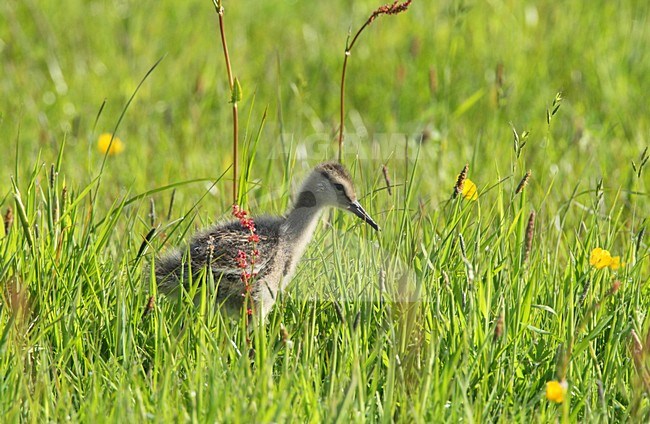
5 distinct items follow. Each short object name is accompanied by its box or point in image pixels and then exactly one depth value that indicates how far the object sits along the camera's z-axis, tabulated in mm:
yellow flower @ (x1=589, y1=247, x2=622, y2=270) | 8172
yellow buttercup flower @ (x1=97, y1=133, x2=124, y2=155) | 12953
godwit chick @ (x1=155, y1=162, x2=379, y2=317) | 8656
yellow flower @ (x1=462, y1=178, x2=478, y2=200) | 8836
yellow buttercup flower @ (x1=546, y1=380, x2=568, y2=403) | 6488
